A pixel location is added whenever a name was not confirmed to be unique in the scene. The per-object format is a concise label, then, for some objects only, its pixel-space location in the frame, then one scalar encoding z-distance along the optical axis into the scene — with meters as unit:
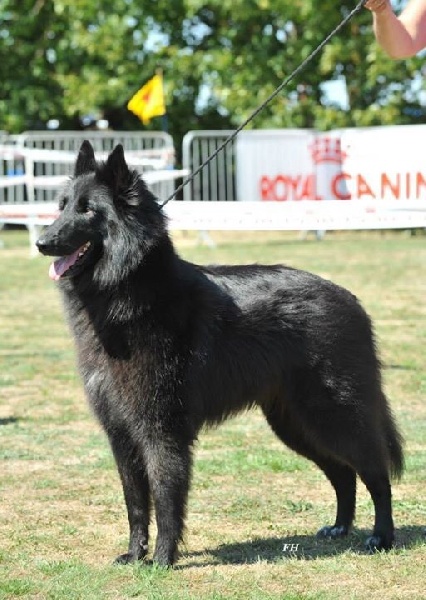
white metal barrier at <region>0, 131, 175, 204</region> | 20.45
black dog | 4.13
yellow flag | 23.20
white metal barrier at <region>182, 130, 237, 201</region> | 21.20
